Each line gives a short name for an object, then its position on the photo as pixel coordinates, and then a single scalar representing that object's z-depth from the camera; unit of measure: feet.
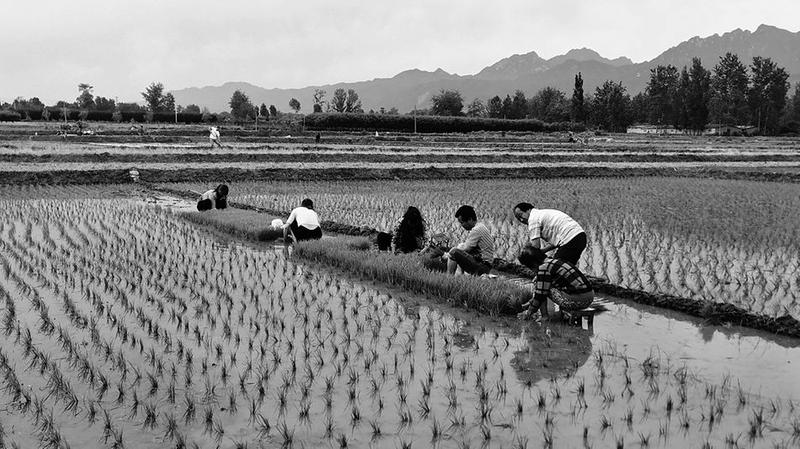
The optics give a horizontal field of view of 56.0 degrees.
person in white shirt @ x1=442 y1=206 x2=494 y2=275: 23.44
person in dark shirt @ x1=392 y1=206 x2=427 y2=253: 26.91
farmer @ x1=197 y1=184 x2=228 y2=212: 40.24
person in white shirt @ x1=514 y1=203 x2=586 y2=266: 20.62
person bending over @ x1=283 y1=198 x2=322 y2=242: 30.91
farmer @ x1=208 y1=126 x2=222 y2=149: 95.45
